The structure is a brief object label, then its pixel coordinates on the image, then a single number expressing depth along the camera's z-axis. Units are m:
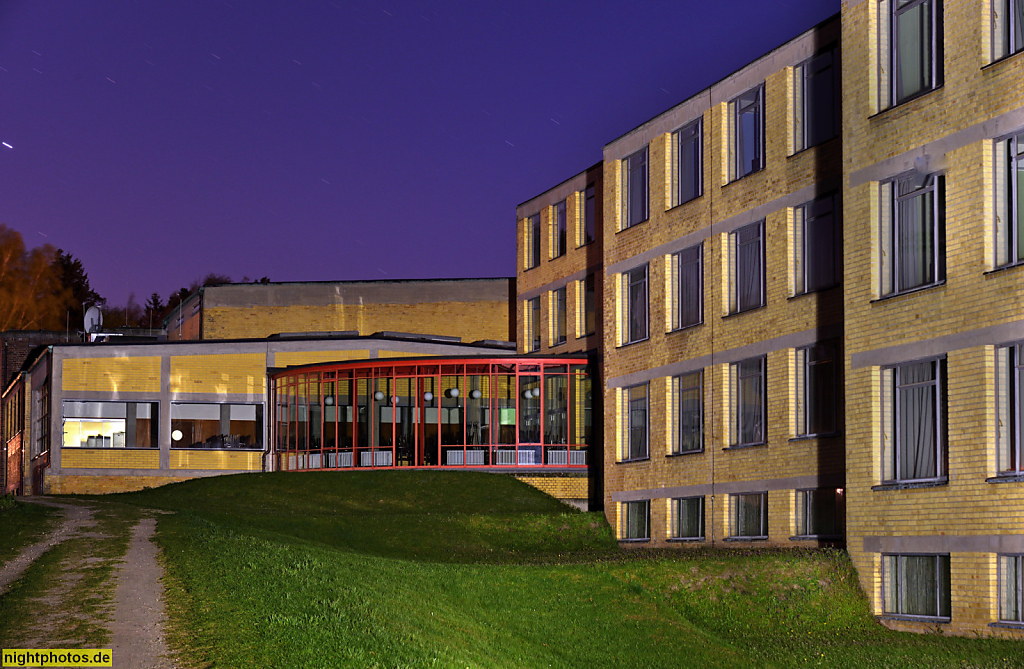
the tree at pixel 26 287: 86.00
